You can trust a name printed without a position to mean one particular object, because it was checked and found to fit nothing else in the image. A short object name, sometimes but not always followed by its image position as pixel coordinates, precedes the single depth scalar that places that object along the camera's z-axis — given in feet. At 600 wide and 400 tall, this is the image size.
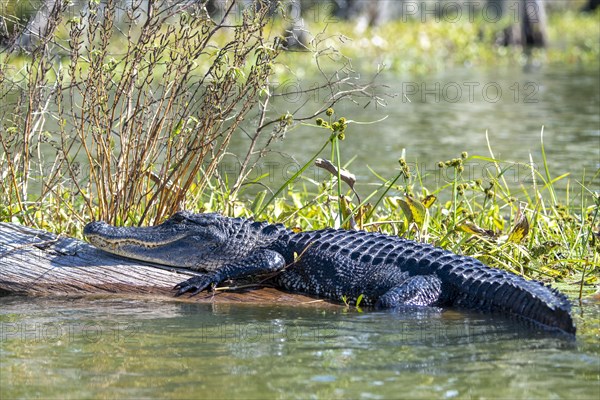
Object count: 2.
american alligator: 37.93
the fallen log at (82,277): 39.99
